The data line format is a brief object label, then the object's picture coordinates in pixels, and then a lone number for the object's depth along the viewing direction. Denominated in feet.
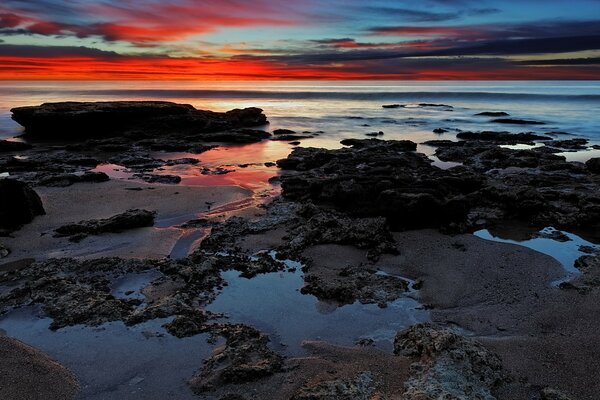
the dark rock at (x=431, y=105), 216.25
